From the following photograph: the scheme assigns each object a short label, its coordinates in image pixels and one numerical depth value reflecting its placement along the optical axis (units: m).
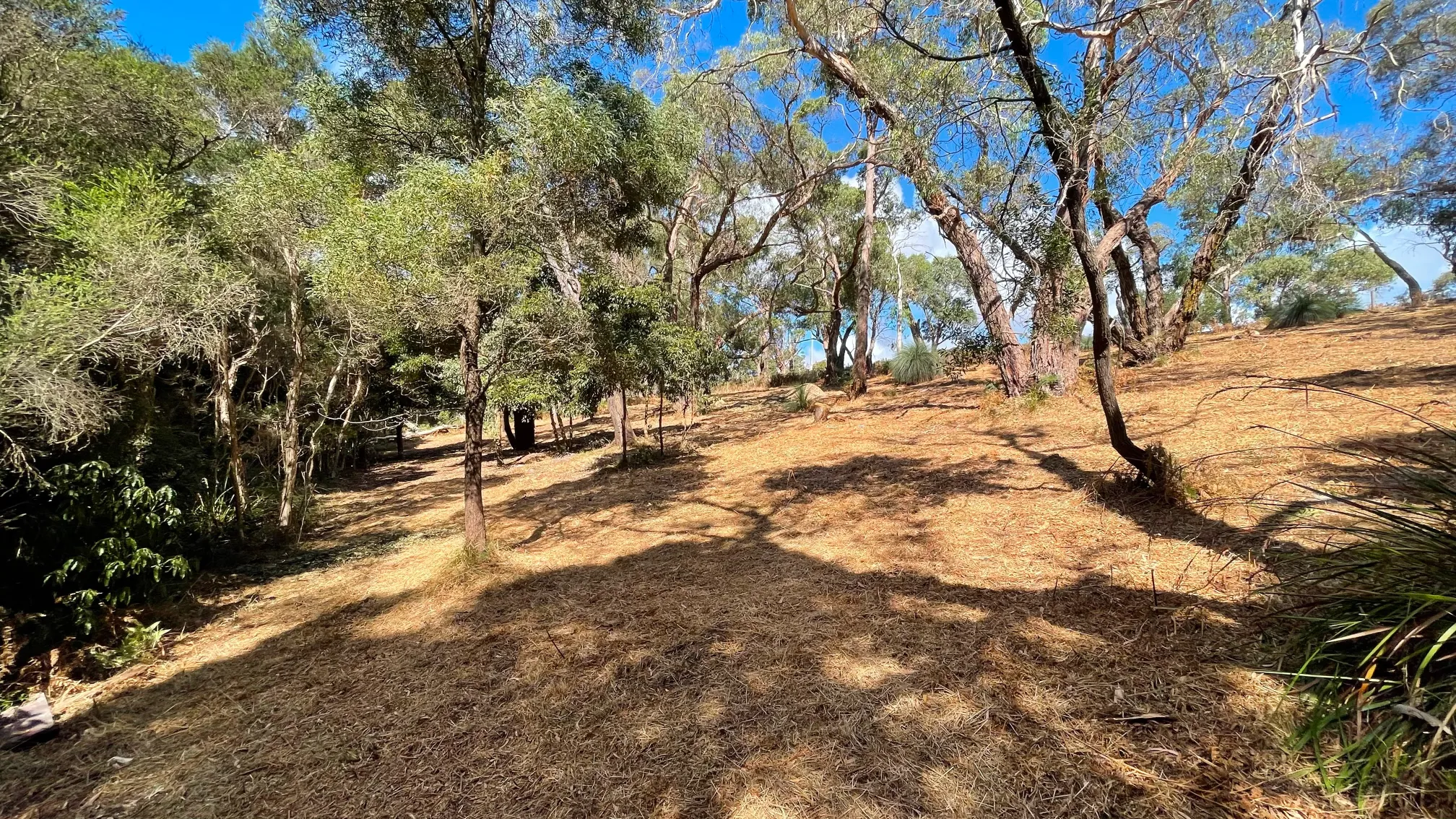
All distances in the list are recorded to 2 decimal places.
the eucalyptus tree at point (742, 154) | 11.99
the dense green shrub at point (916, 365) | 14.30
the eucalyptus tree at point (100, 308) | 2.93
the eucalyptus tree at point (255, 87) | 9.25
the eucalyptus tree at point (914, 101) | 4.06
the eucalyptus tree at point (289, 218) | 5.59
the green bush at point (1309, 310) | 12.05
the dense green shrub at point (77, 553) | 3.34
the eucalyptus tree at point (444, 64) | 5.75
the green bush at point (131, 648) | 3.52
